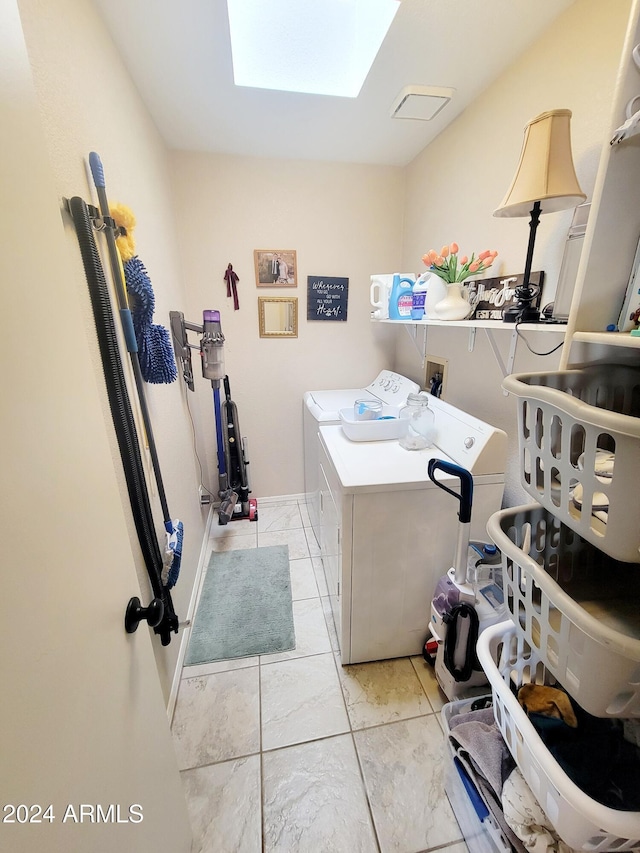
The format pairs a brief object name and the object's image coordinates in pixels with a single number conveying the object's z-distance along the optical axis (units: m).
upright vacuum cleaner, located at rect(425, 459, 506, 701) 1.16
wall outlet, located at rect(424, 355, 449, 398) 2.04
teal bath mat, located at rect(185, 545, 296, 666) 1.66
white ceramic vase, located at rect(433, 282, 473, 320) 1.54
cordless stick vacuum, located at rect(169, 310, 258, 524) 1.92
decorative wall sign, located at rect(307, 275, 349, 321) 2.50
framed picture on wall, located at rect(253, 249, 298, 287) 2.39
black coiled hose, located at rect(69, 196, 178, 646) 0.85
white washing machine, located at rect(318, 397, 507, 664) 1.34
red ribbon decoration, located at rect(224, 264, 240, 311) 2.36
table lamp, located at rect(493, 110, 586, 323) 0.95
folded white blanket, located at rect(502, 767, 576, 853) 0.74
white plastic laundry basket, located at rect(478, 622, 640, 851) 0.57
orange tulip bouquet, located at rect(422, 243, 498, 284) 1.46
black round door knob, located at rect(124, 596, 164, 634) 0.70
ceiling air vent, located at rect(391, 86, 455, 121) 1.53
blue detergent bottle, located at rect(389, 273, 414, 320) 1.97
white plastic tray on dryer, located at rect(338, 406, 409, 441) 1.71
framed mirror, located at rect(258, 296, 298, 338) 2.49
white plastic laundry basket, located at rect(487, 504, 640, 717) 0.55
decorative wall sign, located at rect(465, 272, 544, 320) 1.36
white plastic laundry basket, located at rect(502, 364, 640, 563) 0.50
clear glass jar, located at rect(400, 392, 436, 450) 1.65
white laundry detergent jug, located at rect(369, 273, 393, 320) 2.13
